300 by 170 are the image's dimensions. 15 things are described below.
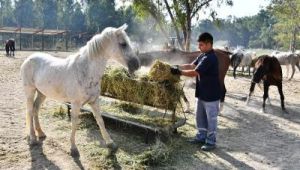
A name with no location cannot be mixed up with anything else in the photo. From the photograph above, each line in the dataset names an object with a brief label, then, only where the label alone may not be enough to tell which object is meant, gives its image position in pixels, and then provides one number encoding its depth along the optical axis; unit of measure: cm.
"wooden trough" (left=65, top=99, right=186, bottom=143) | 621
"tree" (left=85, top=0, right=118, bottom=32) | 6362
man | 588
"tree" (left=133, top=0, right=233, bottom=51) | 1602
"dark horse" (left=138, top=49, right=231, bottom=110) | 904
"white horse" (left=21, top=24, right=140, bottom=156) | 519
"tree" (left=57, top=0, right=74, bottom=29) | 7138
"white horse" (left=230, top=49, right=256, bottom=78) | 2020
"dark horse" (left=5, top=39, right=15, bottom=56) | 2820
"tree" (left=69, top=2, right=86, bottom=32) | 7162
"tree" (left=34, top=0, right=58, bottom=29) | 7538
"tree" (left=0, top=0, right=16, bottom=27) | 7738
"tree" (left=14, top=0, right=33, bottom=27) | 7649
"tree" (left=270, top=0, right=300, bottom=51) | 2557
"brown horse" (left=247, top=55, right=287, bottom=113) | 972
